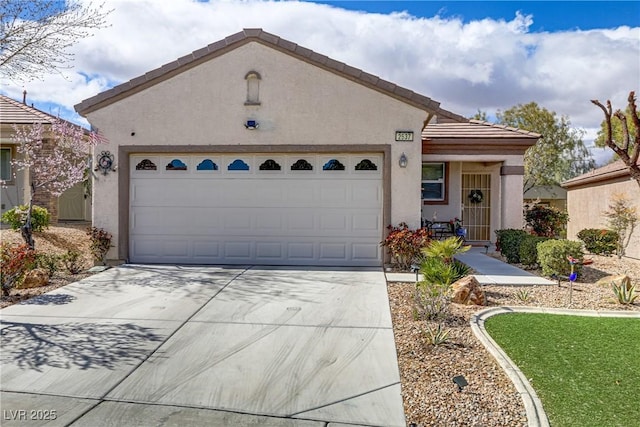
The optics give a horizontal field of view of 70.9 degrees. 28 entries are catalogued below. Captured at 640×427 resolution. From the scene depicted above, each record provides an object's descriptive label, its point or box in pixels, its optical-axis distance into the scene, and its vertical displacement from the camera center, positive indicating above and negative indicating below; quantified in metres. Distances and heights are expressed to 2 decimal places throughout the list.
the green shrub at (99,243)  10.70 -0.85
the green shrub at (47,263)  9.44 -1.20
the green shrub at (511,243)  11.48 -0.84
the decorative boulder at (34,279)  8.56 -1.41
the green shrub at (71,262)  9.88 -1.23
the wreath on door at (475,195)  16.22 +0.58
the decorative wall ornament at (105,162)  10.94 +1.10
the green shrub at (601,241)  14.73 -0.97
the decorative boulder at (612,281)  8.30 -1.32
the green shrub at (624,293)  7.64 -1.38
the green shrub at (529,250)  10.60 -0.92
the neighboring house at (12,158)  15.16 +1.58
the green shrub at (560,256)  9.30 -0.91
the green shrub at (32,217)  12.71 -0.31
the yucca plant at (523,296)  7.83 -1.49
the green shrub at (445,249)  8.05 -0.70
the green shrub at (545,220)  14.59 -0.27
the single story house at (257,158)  10.62 +1.25
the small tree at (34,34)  7.68 +3.00
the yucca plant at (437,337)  5.45 -1.55
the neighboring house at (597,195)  15.58 +0.71
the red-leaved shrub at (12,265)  7.78 -1.03
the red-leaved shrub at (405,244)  10.02 -0.75
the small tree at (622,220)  14.41 -0.24
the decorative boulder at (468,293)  7.46 -1.38
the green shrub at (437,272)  7.41 -1.03
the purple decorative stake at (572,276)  7.60 -1.08
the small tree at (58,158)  11.46 +1.32
